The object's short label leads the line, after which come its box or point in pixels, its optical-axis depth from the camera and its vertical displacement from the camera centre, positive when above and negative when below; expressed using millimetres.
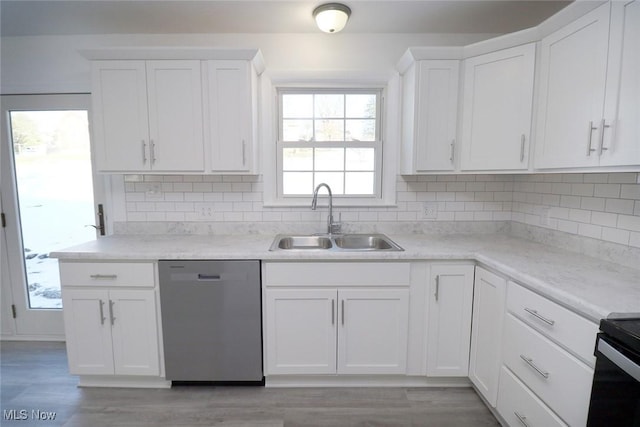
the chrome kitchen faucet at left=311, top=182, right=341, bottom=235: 2266 -223
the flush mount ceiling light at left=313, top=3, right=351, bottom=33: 1871 +1138
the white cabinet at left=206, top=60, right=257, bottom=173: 2002 +517
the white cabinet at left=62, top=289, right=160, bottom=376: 1829 -942
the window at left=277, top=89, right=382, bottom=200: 2418 +387
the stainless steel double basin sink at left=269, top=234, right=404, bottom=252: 2282 -435
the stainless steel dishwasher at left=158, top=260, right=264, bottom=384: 1796 -853
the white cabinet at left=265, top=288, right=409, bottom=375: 1839 -938
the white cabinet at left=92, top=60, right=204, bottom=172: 1991 +509
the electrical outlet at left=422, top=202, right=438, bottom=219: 2424 -187
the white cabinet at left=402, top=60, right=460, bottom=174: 2021 +538
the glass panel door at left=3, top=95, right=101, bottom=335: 2387 -73
